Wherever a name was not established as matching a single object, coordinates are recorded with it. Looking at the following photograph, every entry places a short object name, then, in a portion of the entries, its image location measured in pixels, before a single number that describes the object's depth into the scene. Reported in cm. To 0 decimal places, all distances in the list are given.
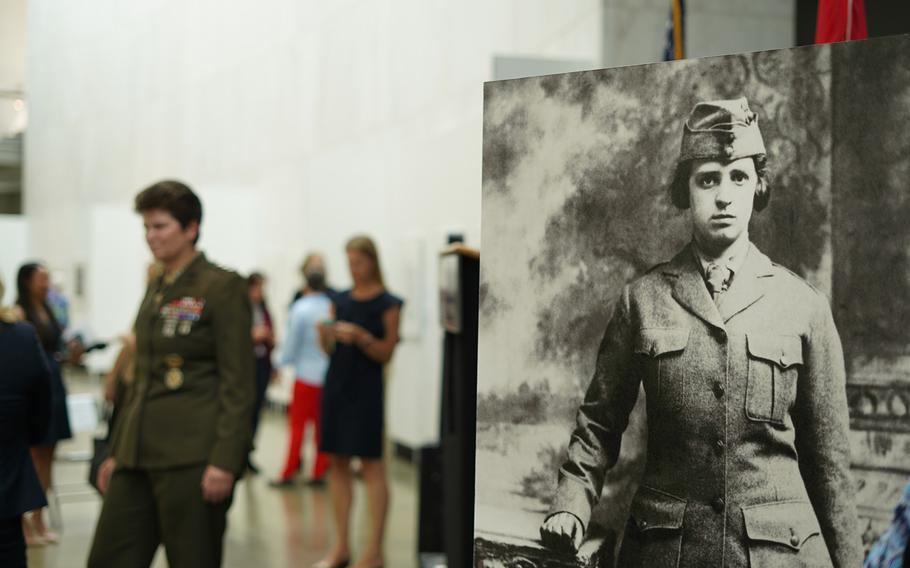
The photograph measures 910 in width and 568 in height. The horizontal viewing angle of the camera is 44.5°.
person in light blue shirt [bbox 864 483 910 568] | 211
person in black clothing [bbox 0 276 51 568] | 420
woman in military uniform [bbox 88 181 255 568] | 398
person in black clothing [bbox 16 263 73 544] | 702
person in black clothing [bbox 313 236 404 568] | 631
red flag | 405
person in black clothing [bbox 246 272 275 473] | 1051
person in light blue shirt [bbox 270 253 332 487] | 934
